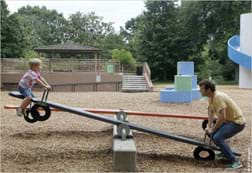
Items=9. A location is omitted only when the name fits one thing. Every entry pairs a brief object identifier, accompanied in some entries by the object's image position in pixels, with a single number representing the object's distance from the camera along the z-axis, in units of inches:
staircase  1174.5
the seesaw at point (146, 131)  258.4
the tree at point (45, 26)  2680.9
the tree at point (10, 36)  1742.1
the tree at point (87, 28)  2600.9
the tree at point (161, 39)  1849.2
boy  298.3
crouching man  244.7
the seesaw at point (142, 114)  334.0
